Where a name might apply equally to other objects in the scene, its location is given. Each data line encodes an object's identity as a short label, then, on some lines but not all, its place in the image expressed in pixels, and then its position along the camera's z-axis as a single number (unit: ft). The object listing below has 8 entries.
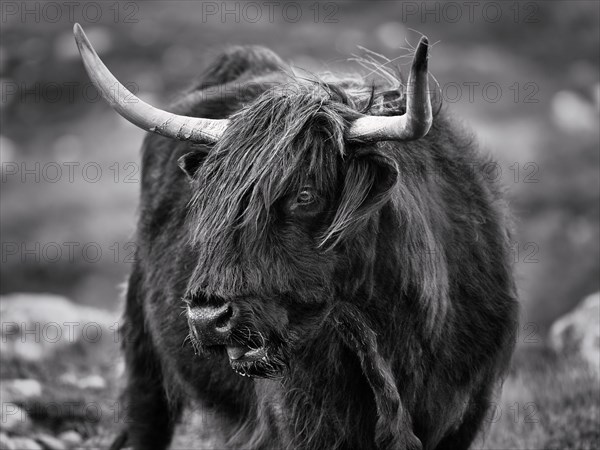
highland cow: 28.02
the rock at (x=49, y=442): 45.06
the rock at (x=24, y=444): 43.60
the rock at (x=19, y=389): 48.47
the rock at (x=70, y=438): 47.01
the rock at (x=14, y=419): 44.88
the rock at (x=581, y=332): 56.08
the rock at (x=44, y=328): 59.26
